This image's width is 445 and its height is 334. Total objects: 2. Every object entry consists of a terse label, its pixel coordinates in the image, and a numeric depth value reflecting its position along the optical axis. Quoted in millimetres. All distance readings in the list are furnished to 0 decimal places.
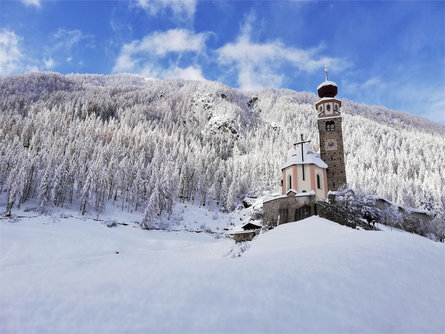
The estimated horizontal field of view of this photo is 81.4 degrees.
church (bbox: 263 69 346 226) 30250
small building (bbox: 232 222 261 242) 34981
